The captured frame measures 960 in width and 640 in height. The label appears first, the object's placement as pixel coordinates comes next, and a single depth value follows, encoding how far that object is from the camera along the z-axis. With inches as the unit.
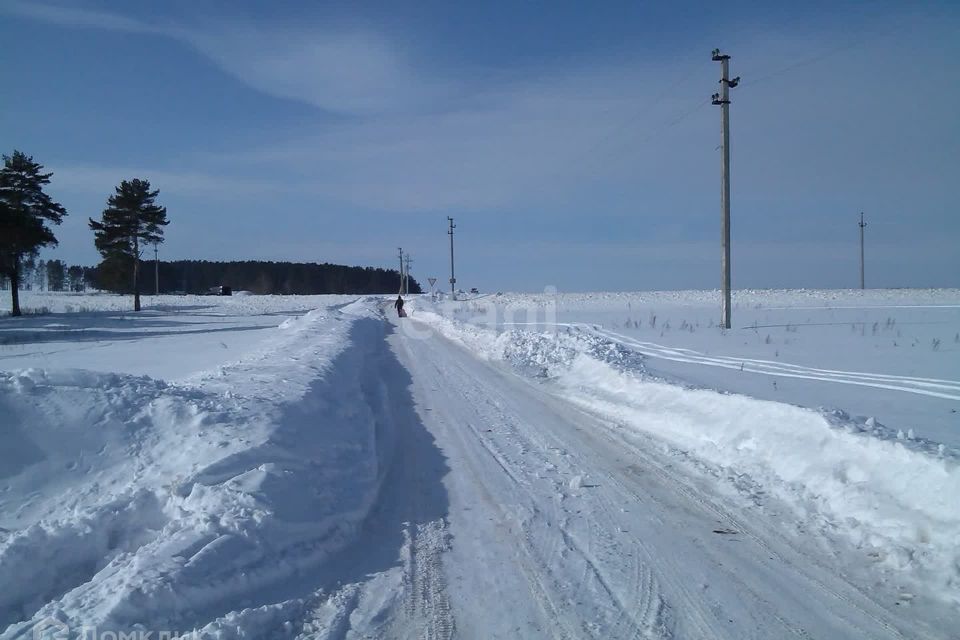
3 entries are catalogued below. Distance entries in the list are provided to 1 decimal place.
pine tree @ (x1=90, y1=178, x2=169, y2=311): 2005.4
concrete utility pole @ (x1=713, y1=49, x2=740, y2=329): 909.2
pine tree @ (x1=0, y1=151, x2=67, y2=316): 1529.3
